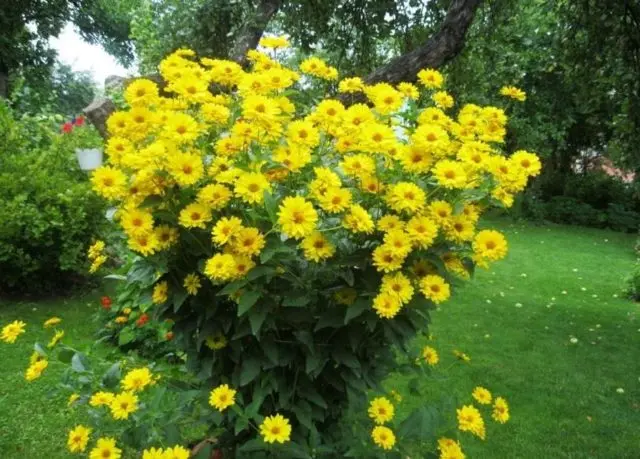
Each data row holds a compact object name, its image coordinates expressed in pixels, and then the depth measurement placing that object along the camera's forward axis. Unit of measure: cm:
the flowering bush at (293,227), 140
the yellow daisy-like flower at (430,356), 197
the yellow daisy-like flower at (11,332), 190
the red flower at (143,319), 378
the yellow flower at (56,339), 190
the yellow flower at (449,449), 176
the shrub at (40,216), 470
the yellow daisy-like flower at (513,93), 172
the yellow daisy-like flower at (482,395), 190
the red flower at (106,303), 422
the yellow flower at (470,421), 177
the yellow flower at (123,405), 161
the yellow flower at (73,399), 191
